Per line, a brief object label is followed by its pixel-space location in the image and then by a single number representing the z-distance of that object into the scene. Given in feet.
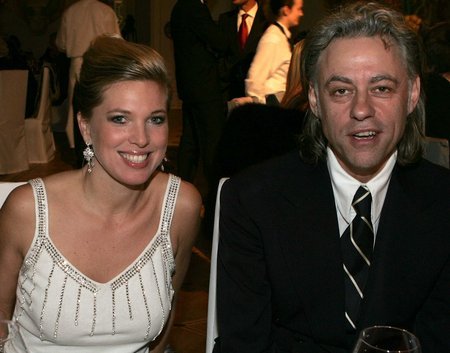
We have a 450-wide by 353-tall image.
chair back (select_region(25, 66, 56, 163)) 26.61
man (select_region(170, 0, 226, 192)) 18.72
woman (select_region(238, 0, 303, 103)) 15.17
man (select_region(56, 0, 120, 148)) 27.27
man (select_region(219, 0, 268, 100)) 19.93
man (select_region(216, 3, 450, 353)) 5.68
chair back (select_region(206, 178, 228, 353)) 6.62
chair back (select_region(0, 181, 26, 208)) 7.08
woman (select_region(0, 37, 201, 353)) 6.65
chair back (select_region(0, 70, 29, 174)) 23.29
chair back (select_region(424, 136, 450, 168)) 9.71
